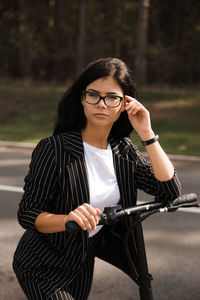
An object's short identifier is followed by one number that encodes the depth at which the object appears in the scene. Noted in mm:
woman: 2391
